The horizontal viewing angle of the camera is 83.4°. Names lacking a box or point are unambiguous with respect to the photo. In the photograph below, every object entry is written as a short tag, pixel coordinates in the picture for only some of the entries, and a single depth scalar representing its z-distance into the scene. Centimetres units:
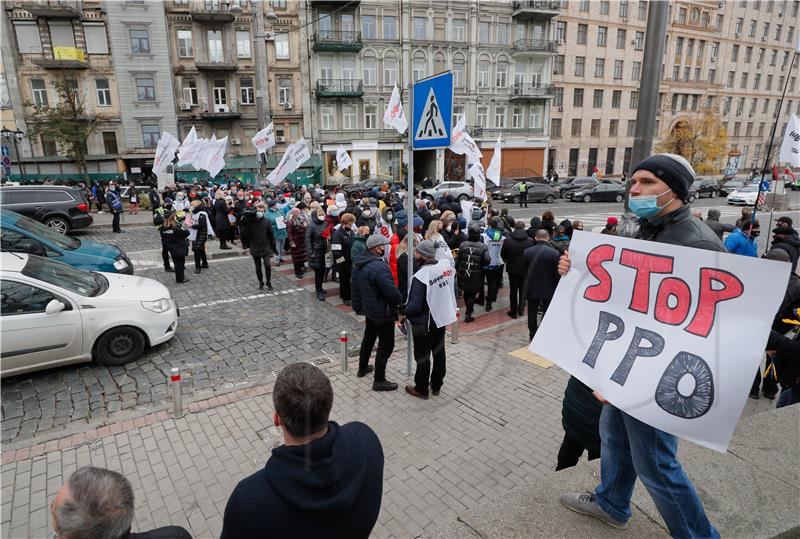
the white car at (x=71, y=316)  575
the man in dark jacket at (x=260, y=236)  1003
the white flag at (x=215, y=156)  1627
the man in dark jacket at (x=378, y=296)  549
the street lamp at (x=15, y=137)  3135
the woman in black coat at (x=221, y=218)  1416
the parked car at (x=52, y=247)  916
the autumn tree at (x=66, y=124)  2944
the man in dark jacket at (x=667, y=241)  225
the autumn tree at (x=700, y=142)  4041
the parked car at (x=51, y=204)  1595
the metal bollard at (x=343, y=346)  616
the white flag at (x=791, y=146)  1104
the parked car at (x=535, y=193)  3056
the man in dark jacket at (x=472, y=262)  814
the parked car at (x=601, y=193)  3103
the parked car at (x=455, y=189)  2946
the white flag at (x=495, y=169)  1438
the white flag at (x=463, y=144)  1444
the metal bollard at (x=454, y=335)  749
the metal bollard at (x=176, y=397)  513
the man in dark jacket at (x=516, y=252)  833
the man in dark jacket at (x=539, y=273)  723
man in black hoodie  172
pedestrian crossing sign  488
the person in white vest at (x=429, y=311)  527
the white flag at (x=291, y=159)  1349
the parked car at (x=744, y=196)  2819
